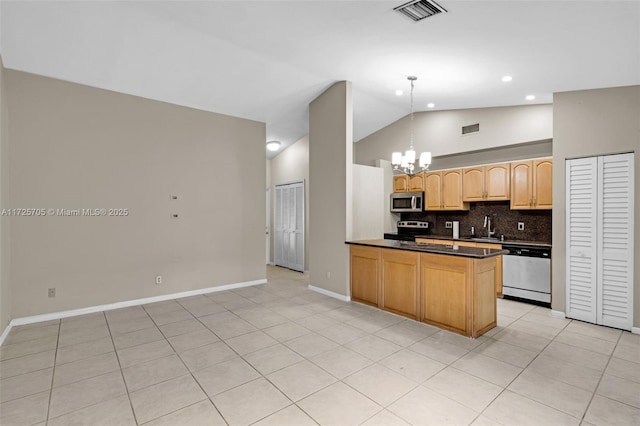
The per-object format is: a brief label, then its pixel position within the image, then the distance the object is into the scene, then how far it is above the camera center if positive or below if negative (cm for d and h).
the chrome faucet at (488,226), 569 -36
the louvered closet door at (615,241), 370 -43
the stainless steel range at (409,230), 655 -50
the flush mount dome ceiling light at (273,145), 750 +151
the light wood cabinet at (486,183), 527 +41
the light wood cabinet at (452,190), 586 +30
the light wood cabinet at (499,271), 512 -105
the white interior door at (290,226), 733 -43
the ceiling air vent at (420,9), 282 +182
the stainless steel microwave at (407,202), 637 +10
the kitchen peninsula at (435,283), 354 -96
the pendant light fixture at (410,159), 441 +68
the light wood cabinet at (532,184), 479 +34
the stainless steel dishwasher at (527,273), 462 -103
